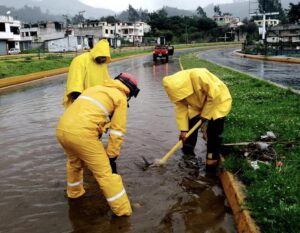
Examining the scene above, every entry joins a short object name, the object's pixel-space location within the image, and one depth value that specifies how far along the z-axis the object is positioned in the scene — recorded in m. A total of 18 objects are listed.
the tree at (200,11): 181.00
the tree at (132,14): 173.90
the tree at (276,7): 145.38
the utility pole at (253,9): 73.06
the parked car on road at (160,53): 35.94
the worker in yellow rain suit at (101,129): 3.96
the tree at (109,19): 137.88
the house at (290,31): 76.06
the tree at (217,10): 190.79
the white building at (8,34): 61.50
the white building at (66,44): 65.50
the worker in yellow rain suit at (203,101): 5.19
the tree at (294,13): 80.76
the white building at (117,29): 89.61
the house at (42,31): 83.99
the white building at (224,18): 162.38
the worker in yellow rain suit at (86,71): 5.76
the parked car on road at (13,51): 58.78
